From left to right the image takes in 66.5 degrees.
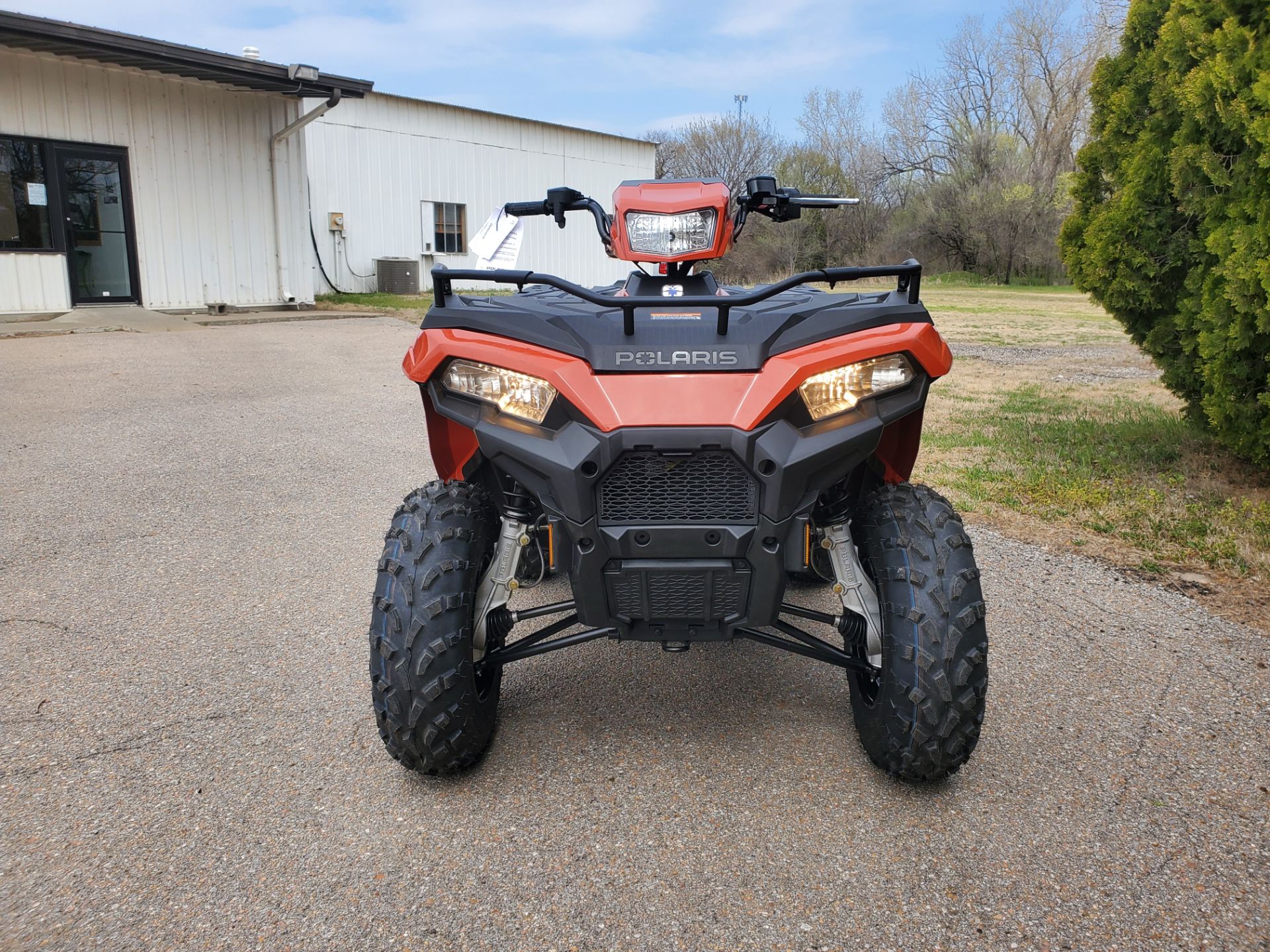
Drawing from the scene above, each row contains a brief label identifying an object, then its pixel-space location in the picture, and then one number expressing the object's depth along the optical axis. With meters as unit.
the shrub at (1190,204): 4.48
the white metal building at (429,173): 19.84
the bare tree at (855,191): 37.75
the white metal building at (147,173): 12.59
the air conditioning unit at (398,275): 20.20
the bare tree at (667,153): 46.28
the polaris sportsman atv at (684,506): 2.20
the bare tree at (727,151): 43.44
